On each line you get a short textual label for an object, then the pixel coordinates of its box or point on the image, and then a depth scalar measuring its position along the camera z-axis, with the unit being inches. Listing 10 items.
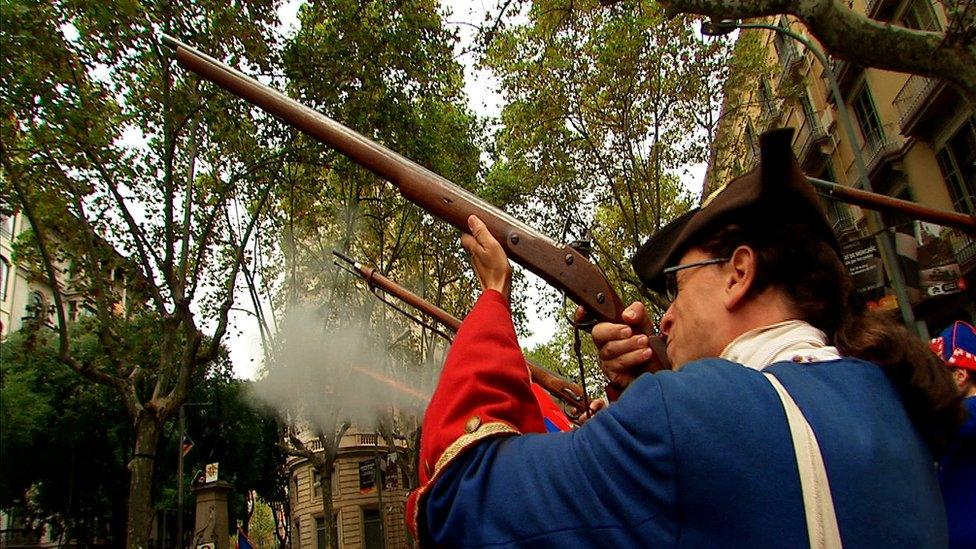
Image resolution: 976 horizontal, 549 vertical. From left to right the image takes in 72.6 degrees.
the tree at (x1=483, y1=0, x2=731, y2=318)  649.0
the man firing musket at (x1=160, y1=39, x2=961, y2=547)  41.5
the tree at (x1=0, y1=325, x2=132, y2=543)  875.4
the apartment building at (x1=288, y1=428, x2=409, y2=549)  1499.8
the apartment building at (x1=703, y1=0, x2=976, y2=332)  558.3
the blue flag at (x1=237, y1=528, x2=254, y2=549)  473.4
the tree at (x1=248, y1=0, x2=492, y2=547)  518.0
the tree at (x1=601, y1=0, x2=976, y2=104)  209.6
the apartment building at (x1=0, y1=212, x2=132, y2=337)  1118.7
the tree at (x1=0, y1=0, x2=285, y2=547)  437.7
